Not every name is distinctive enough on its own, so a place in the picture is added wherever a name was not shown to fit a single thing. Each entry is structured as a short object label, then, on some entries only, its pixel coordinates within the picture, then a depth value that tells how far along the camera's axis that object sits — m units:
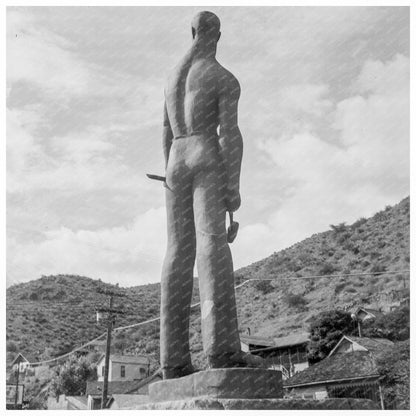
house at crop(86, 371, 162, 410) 26.38
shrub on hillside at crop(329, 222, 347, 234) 64.75
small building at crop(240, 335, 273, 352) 36.97
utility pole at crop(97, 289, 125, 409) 20.99
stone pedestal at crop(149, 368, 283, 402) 4.68
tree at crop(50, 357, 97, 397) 45.47
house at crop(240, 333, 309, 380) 38.12
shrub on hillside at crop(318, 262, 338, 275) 54.84
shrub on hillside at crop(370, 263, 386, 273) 48.03
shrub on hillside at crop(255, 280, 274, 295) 57.31
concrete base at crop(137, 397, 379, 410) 4.44
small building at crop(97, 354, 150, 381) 43.79
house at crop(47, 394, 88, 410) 34.67
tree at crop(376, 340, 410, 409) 18.03
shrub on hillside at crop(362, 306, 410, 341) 33.28
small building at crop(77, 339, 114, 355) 54.98
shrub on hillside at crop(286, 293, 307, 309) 51.30
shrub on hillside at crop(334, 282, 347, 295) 52.14
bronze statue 5.37
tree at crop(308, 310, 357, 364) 35.28
